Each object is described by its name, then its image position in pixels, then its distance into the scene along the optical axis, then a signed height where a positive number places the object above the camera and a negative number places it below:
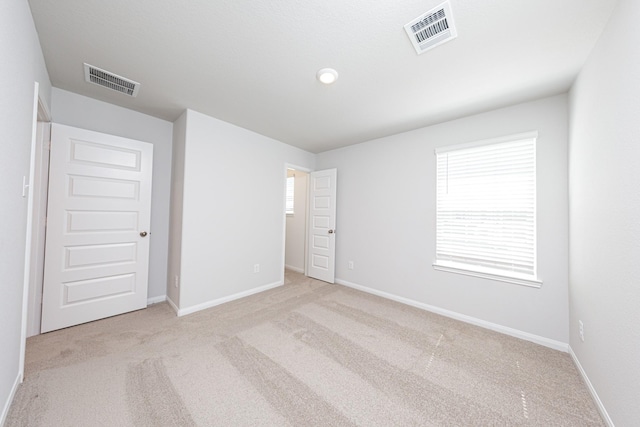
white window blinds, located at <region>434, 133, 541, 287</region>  2.42 +0.15
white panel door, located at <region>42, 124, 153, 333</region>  2.35 -0.17
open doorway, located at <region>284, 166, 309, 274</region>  5.05 -0.10
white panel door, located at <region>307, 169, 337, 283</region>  4.20 -0.14
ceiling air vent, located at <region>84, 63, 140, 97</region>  2.09 +1.29
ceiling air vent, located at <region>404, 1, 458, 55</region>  1.41 +1.28
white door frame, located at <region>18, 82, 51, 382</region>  1.63 -0.19
